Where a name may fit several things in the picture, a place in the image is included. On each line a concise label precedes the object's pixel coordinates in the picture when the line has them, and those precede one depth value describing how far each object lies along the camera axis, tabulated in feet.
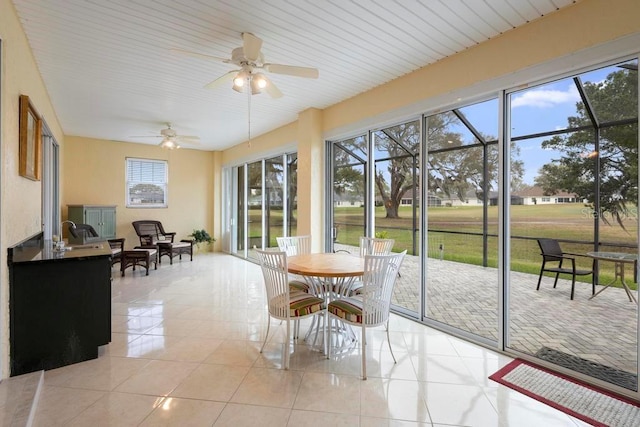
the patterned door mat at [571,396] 6.57
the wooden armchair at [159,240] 22.93
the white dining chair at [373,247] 11.20
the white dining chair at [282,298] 8.75
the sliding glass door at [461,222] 10.91
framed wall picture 9.03
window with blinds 25.86
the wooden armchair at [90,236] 19.21
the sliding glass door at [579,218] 7.92
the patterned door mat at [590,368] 7.57
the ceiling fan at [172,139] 18.90
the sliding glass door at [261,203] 20.94
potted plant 26.91
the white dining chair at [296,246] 11.93
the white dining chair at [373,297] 8.38
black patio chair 9.37
